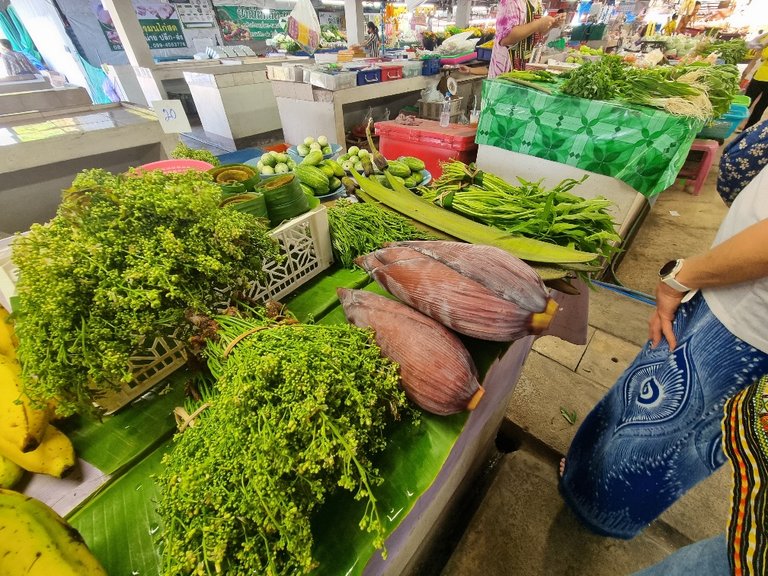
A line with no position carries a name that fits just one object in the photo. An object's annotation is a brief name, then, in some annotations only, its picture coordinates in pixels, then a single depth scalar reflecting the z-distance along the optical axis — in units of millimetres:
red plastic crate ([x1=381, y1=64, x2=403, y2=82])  4512
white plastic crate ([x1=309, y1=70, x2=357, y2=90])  3941
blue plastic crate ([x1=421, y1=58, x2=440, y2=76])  5281
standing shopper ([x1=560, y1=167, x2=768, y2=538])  1020
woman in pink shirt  3640
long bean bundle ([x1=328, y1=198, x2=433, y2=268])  1537
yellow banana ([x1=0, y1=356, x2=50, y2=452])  851
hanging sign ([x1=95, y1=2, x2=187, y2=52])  7715
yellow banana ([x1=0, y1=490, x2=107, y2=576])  580
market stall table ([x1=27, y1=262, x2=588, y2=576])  787
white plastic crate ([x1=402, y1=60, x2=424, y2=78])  4922
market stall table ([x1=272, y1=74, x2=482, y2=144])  4141
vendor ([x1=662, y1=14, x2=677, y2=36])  10359
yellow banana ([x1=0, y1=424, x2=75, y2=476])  880
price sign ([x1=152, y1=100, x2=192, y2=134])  2221
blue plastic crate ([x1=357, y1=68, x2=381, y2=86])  4243
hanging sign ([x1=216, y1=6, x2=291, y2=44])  9383
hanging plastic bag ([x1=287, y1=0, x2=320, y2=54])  4730
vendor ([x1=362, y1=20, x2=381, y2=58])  6129
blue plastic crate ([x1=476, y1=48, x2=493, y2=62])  6027
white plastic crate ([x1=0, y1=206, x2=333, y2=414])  1012
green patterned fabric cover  2471
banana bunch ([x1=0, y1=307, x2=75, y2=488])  855
